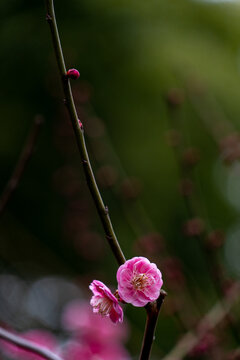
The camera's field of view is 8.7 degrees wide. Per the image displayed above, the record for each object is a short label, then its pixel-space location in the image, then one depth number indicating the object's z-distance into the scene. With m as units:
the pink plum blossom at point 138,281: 0.86
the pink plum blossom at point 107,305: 0.88
